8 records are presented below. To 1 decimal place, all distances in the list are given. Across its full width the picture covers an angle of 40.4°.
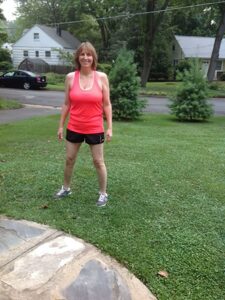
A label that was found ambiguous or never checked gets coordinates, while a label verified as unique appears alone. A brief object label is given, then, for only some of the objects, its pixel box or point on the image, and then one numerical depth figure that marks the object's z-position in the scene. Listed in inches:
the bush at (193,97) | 402.0
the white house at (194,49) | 1435.7
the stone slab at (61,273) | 84.1
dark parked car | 829.0
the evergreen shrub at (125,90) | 385.2
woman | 119.0
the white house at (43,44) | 1443.0
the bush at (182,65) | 1197.0
